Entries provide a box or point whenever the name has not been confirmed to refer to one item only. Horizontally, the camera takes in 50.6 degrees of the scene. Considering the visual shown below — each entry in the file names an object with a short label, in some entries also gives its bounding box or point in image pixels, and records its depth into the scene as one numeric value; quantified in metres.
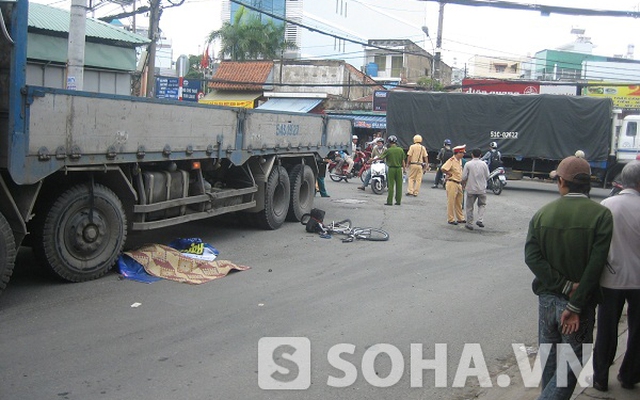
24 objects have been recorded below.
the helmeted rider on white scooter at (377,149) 22.72
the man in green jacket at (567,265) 3.97
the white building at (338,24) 53.13
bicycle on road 11.97
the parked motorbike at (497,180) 22.41
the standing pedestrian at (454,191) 14.40
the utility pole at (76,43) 10.81
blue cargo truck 6.92
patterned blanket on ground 8.58
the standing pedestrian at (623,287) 4.73
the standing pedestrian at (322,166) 15.02
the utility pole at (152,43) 19.67
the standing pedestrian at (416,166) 19.81
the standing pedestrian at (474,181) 13.72
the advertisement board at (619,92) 36.91
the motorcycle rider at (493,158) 23.01
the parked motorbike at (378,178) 20.20
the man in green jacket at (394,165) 16.64
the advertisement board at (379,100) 37.06
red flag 41.64
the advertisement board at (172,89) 32.59
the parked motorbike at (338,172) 23.99
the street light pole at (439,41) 35.30
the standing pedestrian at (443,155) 23.41
